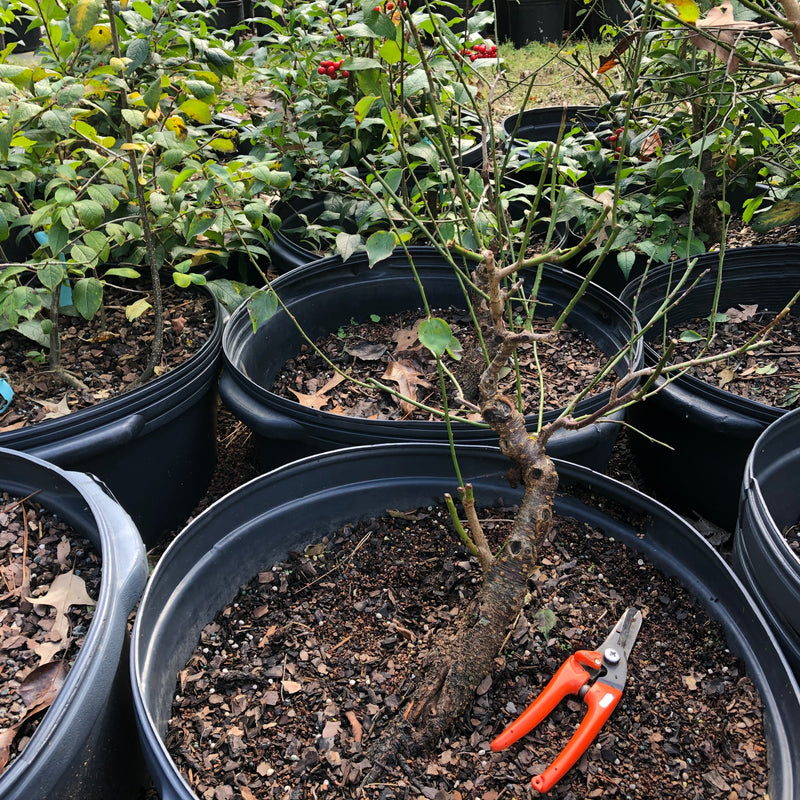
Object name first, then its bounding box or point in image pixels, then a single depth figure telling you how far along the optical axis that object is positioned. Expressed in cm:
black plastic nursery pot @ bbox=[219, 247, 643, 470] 137
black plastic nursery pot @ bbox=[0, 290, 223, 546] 138
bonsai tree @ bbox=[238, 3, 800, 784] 91
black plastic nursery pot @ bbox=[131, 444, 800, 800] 92
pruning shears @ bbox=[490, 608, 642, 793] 92
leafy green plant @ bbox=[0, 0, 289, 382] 139
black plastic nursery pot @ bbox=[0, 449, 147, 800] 82
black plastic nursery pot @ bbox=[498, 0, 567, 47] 579
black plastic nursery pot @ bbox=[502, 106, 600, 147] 325
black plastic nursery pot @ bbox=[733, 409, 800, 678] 97
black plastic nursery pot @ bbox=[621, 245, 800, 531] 149
